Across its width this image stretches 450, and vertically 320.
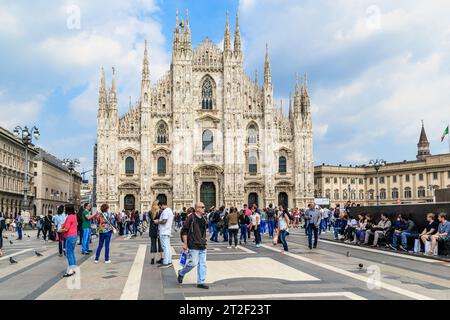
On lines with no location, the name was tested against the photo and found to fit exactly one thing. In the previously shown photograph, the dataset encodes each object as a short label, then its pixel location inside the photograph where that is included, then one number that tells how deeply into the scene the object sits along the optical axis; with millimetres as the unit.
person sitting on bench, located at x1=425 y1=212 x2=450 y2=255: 15781
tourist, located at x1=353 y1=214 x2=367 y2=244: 20859
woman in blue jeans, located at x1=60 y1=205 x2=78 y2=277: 11648
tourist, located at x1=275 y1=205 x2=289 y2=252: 17719
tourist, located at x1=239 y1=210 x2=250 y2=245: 20734
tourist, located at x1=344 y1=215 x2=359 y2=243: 22141
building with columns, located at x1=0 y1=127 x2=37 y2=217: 56094
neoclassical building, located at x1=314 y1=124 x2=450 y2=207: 73125
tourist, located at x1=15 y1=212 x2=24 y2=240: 28362
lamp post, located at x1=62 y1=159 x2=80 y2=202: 43281
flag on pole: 48688
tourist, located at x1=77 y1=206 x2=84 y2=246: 17922
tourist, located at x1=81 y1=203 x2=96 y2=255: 16683
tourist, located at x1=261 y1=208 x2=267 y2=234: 30234
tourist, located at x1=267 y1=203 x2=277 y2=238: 26625
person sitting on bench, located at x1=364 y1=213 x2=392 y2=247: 19297
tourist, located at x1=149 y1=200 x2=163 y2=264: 14172
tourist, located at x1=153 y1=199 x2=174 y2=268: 13281
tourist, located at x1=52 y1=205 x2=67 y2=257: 16547
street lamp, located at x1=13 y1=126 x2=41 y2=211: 32688
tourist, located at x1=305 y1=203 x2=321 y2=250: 18125
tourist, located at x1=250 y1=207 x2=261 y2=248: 19656
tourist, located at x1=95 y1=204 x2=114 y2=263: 13930
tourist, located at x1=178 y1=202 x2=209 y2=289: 9742
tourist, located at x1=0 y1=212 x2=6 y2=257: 17311
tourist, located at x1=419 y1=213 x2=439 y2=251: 16300
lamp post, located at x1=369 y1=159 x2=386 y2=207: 39022
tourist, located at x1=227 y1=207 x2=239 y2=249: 19016
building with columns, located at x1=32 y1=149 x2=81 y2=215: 75562
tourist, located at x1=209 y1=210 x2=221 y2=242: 22275
